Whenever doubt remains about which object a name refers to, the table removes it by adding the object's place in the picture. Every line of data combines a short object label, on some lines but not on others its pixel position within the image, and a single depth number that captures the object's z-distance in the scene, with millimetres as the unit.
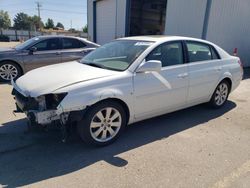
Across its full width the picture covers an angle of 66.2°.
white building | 8427
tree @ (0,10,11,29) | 67518
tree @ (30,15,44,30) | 67901
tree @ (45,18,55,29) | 80039
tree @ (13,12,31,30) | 72383
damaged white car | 2503
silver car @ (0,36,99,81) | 5820
